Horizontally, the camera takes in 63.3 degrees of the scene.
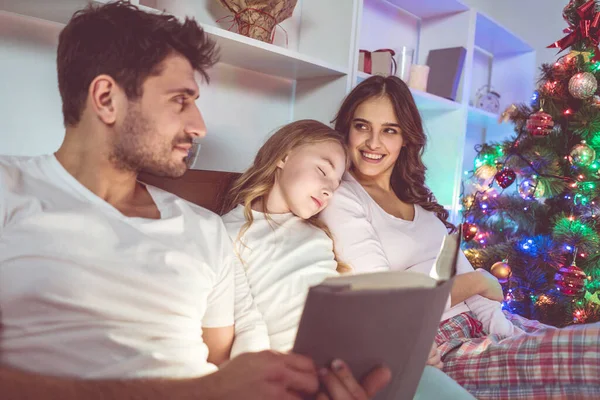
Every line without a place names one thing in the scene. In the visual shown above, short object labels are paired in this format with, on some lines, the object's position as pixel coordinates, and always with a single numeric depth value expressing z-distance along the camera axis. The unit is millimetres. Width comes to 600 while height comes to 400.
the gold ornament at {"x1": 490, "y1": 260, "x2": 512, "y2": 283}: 1914
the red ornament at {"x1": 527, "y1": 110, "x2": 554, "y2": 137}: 1904
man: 625
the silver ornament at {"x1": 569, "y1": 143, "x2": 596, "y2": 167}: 1835
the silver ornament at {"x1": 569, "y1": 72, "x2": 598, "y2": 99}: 1826
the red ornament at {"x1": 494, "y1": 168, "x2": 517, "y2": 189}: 1980
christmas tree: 1864
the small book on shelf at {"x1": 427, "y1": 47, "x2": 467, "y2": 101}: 2158
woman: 985
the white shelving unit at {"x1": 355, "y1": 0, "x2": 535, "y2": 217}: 2176
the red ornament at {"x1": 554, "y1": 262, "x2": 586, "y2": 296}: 1809
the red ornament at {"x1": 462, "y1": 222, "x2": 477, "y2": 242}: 2055
